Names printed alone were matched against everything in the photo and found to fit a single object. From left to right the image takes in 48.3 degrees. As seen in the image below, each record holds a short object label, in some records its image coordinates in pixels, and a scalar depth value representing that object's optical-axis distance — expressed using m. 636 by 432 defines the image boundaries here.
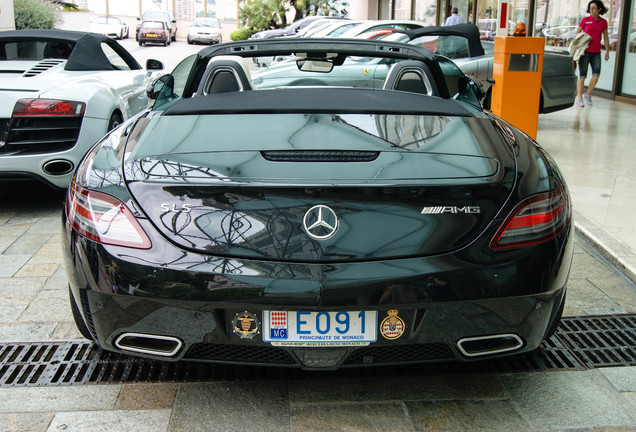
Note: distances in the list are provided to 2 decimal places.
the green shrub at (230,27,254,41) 37.06
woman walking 11.20
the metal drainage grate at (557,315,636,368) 2.93
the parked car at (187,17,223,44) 40.38
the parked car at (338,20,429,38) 10.81
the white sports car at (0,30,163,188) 5.02
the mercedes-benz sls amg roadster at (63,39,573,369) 2.13
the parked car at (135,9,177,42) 41.44
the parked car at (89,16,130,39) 40.94
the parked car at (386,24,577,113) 9.11
